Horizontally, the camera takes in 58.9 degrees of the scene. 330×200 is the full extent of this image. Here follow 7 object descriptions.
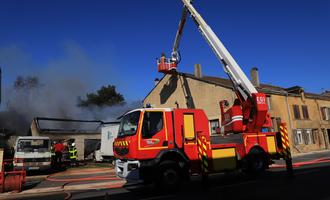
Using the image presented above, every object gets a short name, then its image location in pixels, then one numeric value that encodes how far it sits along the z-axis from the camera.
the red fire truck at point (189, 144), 9.18
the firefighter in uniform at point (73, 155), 23.12
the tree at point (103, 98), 64.81
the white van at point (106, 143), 23.58
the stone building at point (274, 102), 28.05
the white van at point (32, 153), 16.42
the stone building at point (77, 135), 26.66
